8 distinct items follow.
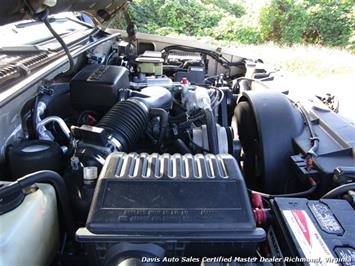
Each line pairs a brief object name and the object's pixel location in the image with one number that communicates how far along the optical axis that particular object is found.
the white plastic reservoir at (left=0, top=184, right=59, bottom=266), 0.64
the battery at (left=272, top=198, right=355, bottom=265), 0.64
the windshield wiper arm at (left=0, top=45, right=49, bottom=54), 1.37
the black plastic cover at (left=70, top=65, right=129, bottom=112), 1.35
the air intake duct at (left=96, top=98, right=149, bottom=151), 1.12
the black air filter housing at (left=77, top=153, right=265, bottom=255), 0.65
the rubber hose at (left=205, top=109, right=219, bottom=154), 1.20
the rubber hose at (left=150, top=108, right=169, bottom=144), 1.33
